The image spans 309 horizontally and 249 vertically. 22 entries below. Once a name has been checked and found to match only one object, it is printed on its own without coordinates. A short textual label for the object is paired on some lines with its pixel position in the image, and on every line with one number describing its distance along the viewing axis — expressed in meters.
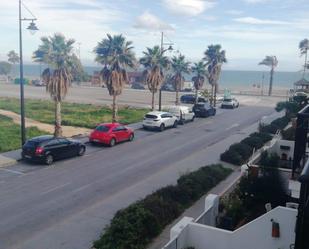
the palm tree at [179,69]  46.62
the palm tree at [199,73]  50.00
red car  25.58
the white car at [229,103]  53.25
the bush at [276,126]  29.81
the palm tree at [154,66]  39.72
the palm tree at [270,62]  105.35
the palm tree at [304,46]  82.79
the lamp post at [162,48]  39.19
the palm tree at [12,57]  156.12
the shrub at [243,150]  22.45
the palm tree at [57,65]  25.27
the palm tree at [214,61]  50.16
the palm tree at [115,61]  31.89
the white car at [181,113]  36.86
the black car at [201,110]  42.16
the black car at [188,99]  58.78
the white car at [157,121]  32.28
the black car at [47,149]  20.28
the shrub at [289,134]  21.09
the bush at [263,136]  25.95
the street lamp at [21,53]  21.57
